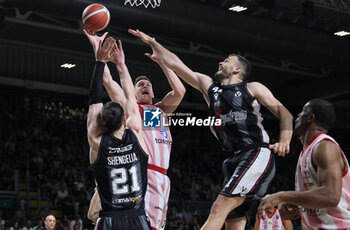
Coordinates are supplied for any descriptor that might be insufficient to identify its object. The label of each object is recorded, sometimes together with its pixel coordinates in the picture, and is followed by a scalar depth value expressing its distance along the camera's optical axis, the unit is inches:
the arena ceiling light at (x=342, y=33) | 740.6
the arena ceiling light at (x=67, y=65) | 870.9
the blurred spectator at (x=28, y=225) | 577.6
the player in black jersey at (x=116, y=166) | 189.0
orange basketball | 259.0
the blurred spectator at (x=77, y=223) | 612.4
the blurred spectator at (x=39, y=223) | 580.4
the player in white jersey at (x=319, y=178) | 152.9
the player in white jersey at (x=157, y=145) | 254.1
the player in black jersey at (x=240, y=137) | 219.1
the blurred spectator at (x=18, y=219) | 576.9
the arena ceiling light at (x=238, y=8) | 649.6
